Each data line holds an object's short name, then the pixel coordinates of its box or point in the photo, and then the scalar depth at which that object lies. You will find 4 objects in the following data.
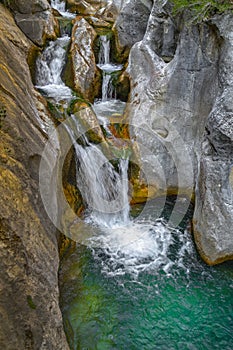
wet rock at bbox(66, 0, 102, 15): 15.08
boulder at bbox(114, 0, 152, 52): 11.34
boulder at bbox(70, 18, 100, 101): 9.98
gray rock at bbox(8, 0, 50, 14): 9.62
